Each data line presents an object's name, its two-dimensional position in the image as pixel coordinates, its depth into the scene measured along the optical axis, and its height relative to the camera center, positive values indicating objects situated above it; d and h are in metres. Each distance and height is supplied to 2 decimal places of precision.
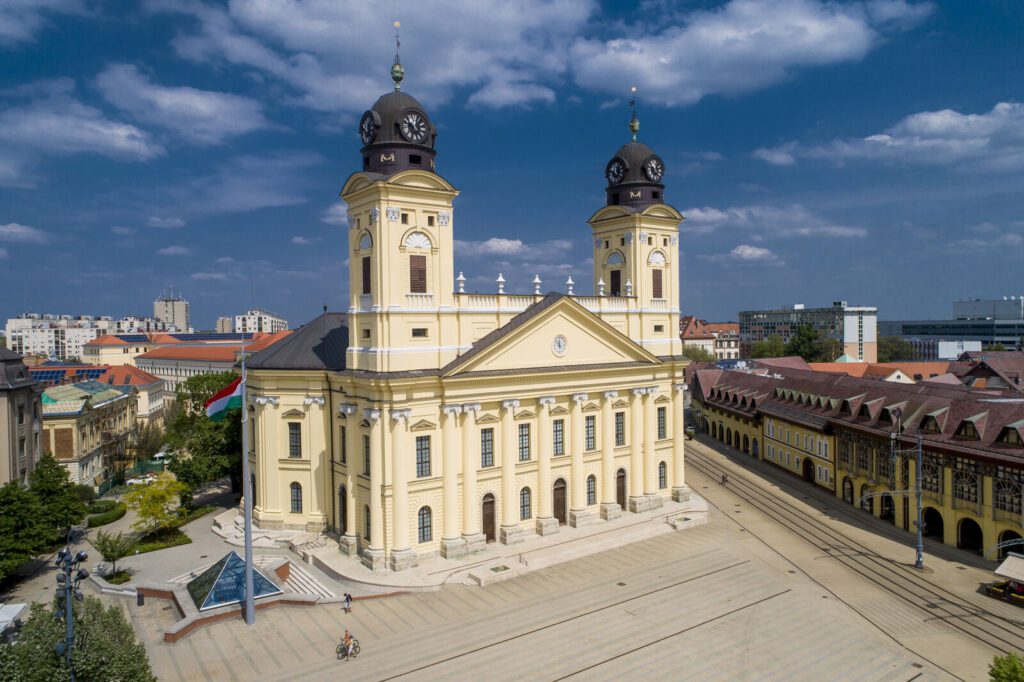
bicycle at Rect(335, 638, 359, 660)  27.01 -12.66
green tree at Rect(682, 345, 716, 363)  142.25 -4.73
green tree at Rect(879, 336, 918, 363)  154.12 -4.97
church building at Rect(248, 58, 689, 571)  36.75 -3.34
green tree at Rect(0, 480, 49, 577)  32.97 -9.38
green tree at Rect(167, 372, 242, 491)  47.25 -7.77
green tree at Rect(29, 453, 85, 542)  35.62 -8.65
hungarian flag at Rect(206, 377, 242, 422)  36.25 -3.38
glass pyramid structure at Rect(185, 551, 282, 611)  30.72 -11.61
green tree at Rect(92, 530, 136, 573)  35.50 -10.98
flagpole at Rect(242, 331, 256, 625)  29.47 -9.00
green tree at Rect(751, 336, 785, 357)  138.88 -3.71
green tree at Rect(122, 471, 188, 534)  40.66 -9.83
